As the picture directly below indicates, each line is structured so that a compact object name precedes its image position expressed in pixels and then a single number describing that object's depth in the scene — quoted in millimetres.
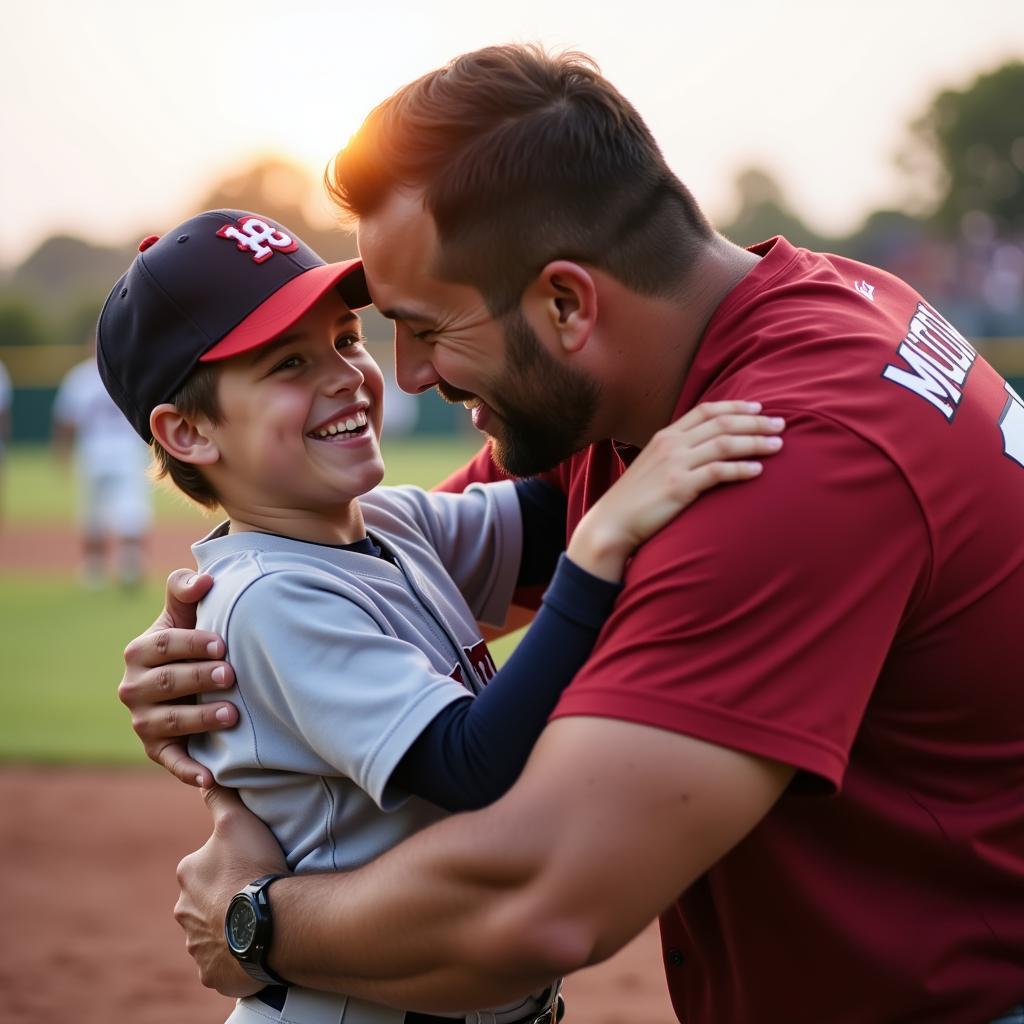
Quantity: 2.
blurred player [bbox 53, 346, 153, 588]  13711
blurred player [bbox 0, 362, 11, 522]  18328
